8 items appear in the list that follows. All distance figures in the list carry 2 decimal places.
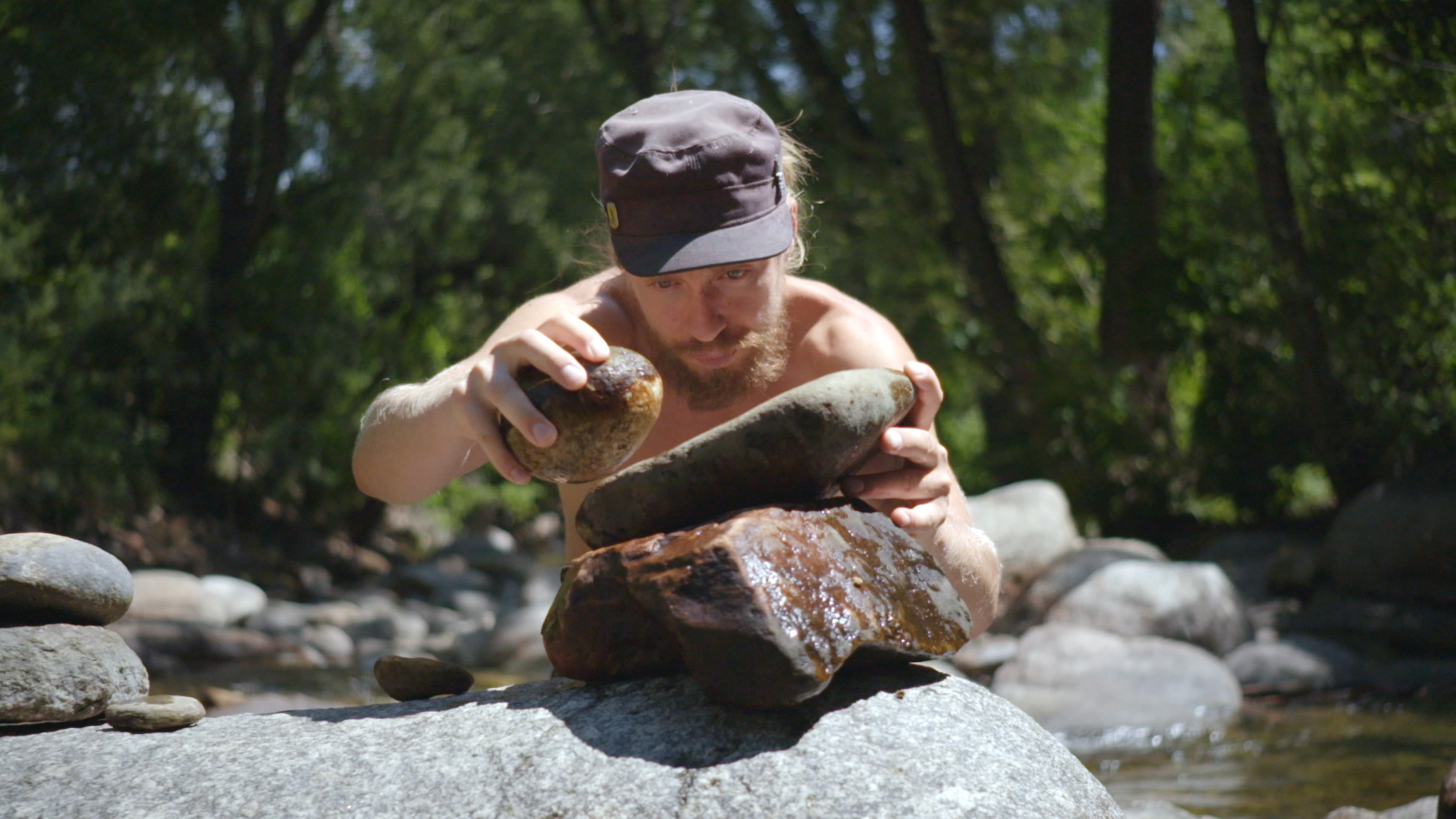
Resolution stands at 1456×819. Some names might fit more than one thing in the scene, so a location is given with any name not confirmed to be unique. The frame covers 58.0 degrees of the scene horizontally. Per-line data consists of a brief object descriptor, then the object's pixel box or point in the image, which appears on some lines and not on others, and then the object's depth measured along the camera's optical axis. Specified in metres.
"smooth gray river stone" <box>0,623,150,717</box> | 2.85
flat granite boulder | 2.33
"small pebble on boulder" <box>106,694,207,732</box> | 2.76
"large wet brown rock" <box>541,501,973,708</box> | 2.30
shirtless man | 2.59
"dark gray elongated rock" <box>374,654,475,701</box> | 2.96
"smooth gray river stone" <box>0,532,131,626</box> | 2.97
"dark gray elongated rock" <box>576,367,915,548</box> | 2.47
